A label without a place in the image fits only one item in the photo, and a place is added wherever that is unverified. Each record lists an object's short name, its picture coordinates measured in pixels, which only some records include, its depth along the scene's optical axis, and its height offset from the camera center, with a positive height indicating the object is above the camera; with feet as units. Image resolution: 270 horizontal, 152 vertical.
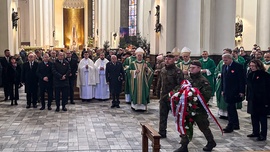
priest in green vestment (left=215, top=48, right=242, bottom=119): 34.55 -4.37
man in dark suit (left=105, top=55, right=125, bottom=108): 41.88 -2.26
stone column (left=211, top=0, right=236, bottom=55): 51.01 +4.28
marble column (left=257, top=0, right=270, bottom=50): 70.64 +6.07
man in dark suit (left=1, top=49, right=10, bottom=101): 43.49 -1.74
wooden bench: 16.66 -3.82
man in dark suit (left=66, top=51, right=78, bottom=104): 44.57 -1.96
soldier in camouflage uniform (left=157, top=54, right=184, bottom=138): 26.53 -1.71
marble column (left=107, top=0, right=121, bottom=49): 110.52 +10.88
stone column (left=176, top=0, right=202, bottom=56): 52.70 +4.50
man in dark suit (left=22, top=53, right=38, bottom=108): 40.37 -2.26
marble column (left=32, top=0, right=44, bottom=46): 112.78 +9.99
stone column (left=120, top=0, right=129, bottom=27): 115.55 +13.69
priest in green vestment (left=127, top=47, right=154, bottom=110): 38.83 -2.50
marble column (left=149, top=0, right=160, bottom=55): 62.64 +3.36
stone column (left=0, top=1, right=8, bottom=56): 60.59 +5.22
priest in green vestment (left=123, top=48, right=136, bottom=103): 42.73 -2.63
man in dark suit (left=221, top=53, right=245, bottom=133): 28.45 -2.30
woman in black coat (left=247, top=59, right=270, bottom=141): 26.03 -2.71
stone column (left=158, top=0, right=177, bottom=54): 55.98 +4.81
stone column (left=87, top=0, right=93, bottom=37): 161.78 +16.76
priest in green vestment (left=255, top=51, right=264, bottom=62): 38.22 +0.09
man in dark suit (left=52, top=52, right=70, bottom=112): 38.55 -2.25
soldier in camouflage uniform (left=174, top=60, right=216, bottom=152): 22.18 -2.44
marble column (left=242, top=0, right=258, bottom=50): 74.18 +6.67
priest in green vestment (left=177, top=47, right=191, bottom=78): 38.04 -0.62
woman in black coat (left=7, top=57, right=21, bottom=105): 42.73 -2.28
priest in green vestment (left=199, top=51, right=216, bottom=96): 41.52 -1.01
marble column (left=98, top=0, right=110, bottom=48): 113.80 +10.65
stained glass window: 116.67 +11.92
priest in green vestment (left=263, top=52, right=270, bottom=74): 35.12 -0.49
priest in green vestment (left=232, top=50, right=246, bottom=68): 40.93 -0.23
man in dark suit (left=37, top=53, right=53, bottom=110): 39.06 -2.17
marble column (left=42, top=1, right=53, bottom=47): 124.57 +11.19
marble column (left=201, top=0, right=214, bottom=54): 52.03 +4.18
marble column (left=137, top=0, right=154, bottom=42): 107.73 +11.25
